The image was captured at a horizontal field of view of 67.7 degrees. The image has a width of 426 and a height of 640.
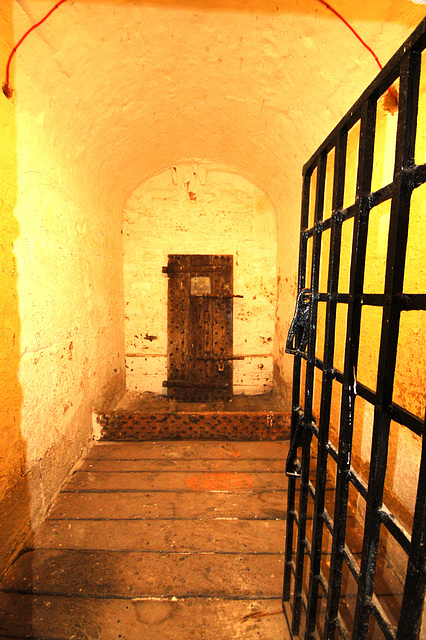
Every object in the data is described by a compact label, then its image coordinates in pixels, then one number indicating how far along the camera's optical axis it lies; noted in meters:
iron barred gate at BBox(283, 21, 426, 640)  0.70
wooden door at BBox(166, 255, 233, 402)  4.32
